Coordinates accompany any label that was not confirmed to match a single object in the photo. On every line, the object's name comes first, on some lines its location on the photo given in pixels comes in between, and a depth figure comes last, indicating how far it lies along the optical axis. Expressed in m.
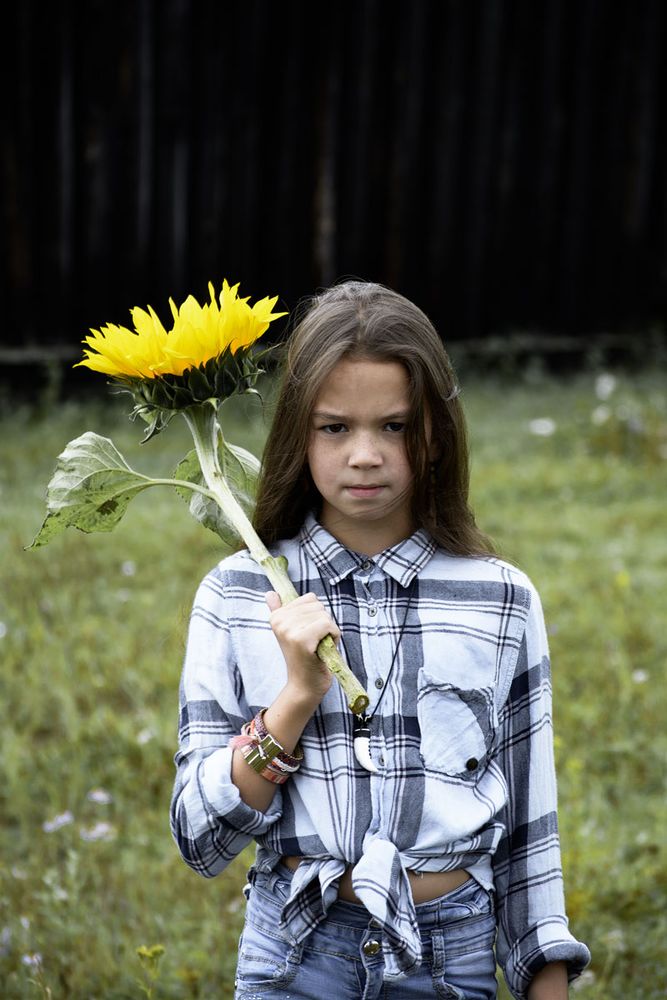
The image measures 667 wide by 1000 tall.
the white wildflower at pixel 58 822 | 5.78
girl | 3.40
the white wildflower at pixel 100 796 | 6.16
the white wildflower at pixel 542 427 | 13.23
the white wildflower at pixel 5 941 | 5.17
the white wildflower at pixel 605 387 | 14.28
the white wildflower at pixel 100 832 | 5.86
